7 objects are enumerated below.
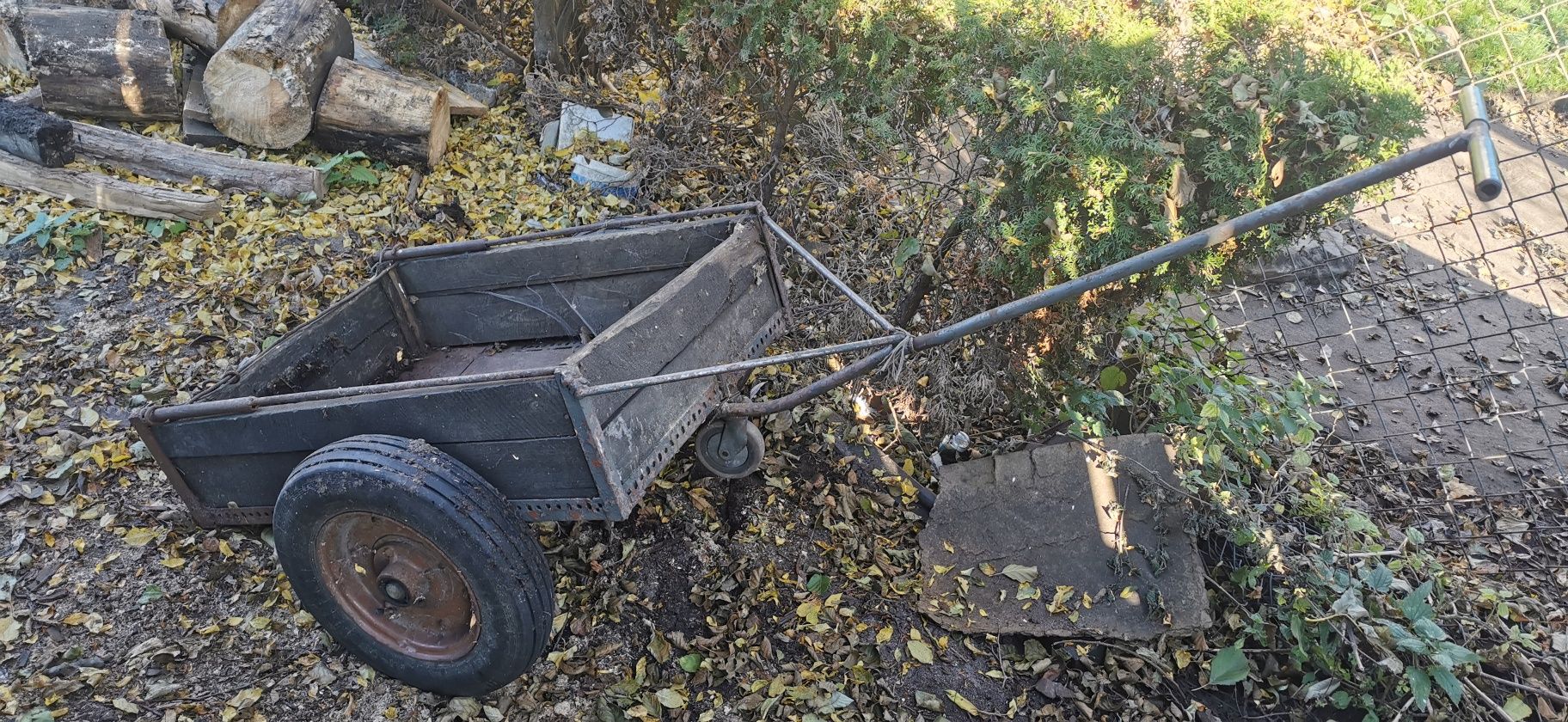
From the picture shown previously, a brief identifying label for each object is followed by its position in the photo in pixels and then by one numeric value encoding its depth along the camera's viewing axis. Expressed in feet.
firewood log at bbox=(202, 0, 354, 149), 17.49
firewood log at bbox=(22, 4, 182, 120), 17.87
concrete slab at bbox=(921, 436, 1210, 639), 11.35
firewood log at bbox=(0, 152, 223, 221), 16.49
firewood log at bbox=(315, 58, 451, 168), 18.26
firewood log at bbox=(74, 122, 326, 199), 17.44
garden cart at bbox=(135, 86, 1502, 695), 8.82
